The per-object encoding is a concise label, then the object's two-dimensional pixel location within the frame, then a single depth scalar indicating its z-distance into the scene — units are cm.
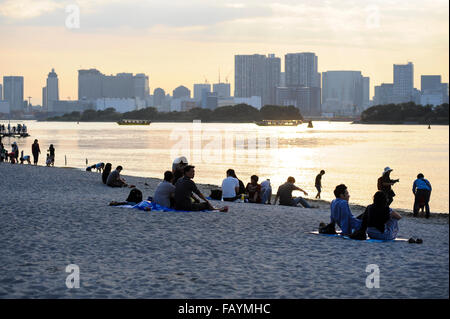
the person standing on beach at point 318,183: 3241
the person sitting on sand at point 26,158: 4688
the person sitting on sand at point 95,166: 3767
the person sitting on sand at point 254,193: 2200
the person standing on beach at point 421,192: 2242
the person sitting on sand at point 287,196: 2192
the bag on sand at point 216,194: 2172
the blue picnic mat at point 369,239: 1327
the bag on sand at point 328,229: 1408
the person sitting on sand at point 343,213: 1369
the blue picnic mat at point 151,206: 1728
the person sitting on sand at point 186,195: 1681
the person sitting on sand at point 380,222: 1306
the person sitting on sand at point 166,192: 1733
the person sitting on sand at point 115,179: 2595
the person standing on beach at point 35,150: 4469
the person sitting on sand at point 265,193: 2234
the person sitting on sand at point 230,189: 2158
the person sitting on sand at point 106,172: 2644
